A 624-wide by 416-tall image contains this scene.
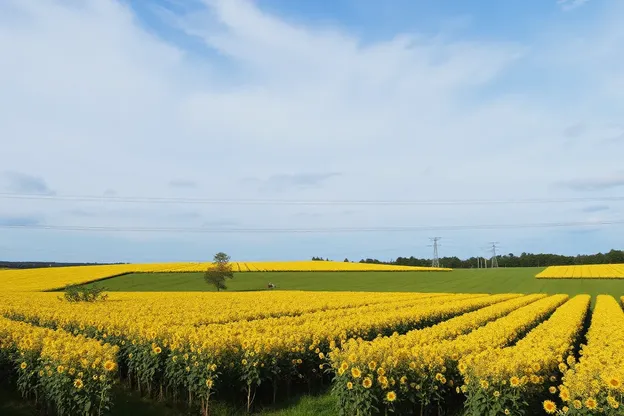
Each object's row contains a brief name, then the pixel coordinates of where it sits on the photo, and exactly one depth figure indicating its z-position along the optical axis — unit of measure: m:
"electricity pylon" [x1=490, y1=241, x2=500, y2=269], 127.59
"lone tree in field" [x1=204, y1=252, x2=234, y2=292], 54.94
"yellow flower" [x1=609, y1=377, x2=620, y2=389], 6.67
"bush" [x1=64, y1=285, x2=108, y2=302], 29.94
